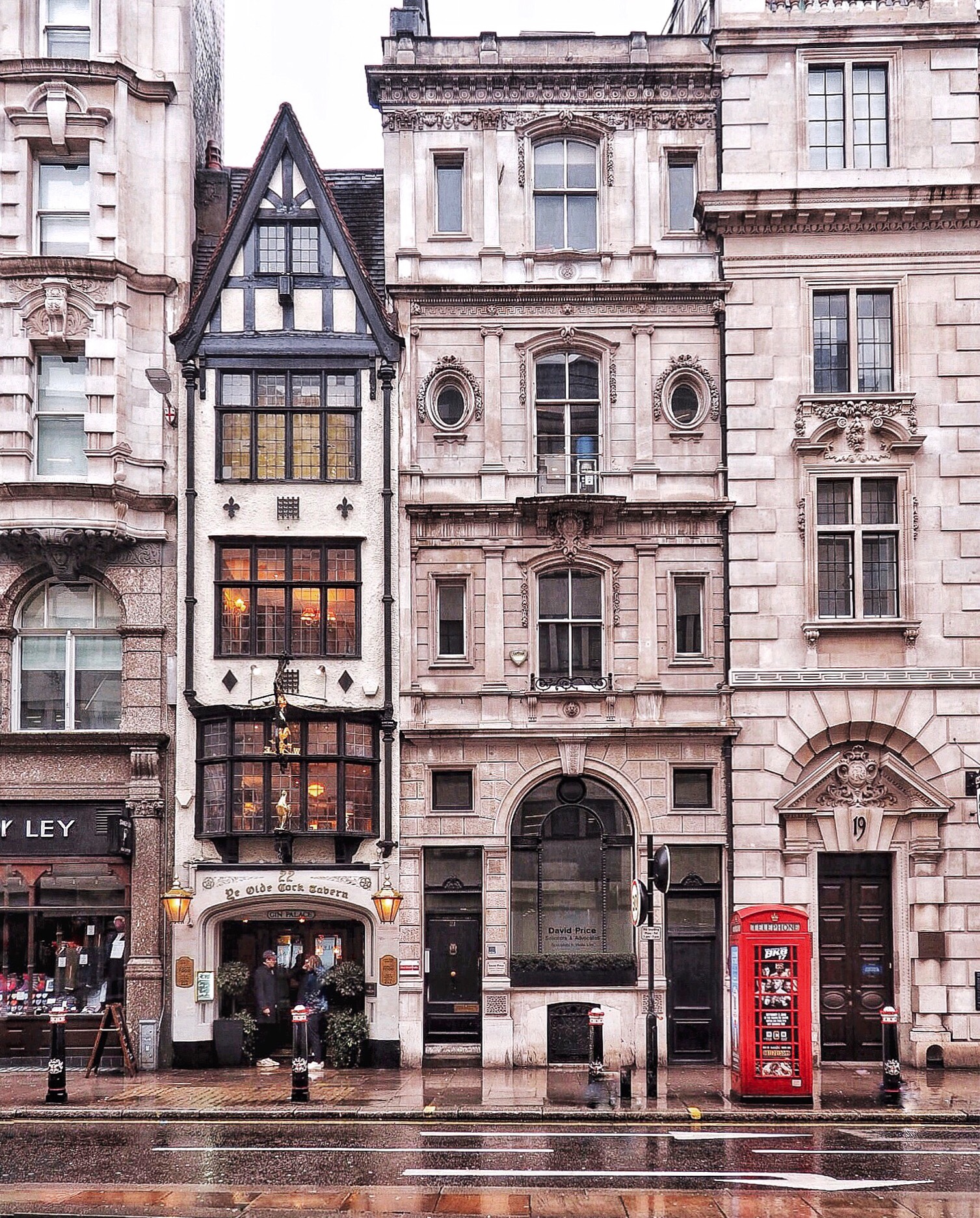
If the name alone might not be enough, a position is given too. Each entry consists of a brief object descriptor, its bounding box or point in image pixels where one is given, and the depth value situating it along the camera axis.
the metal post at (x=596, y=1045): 24.67
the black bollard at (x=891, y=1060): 23.83
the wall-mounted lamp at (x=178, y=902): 27.75
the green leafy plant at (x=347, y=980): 28.66
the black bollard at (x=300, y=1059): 23.73
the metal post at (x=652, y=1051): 24.34
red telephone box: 23.47
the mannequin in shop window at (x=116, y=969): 29.00
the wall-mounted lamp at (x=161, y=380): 29.38
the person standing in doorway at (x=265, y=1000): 28.58
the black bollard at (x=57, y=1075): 23.88
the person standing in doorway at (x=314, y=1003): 28.02
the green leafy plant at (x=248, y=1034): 28.28
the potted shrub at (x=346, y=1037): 28.16
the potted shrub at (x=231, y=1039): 28.20
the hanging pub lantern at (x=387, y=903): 28.00
